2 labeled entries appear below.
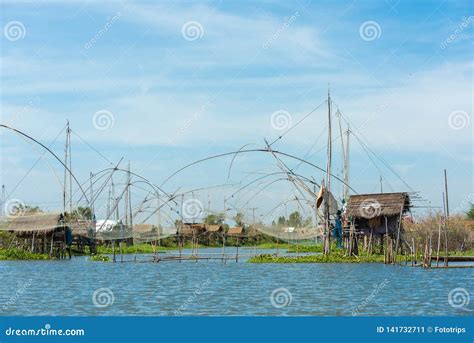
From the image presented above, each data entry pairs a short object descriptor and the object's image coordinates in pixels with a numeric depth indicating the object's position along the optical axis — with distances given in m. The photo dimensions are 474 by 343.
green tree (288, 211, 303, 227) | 55.57
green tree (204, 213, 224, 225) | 92.59
